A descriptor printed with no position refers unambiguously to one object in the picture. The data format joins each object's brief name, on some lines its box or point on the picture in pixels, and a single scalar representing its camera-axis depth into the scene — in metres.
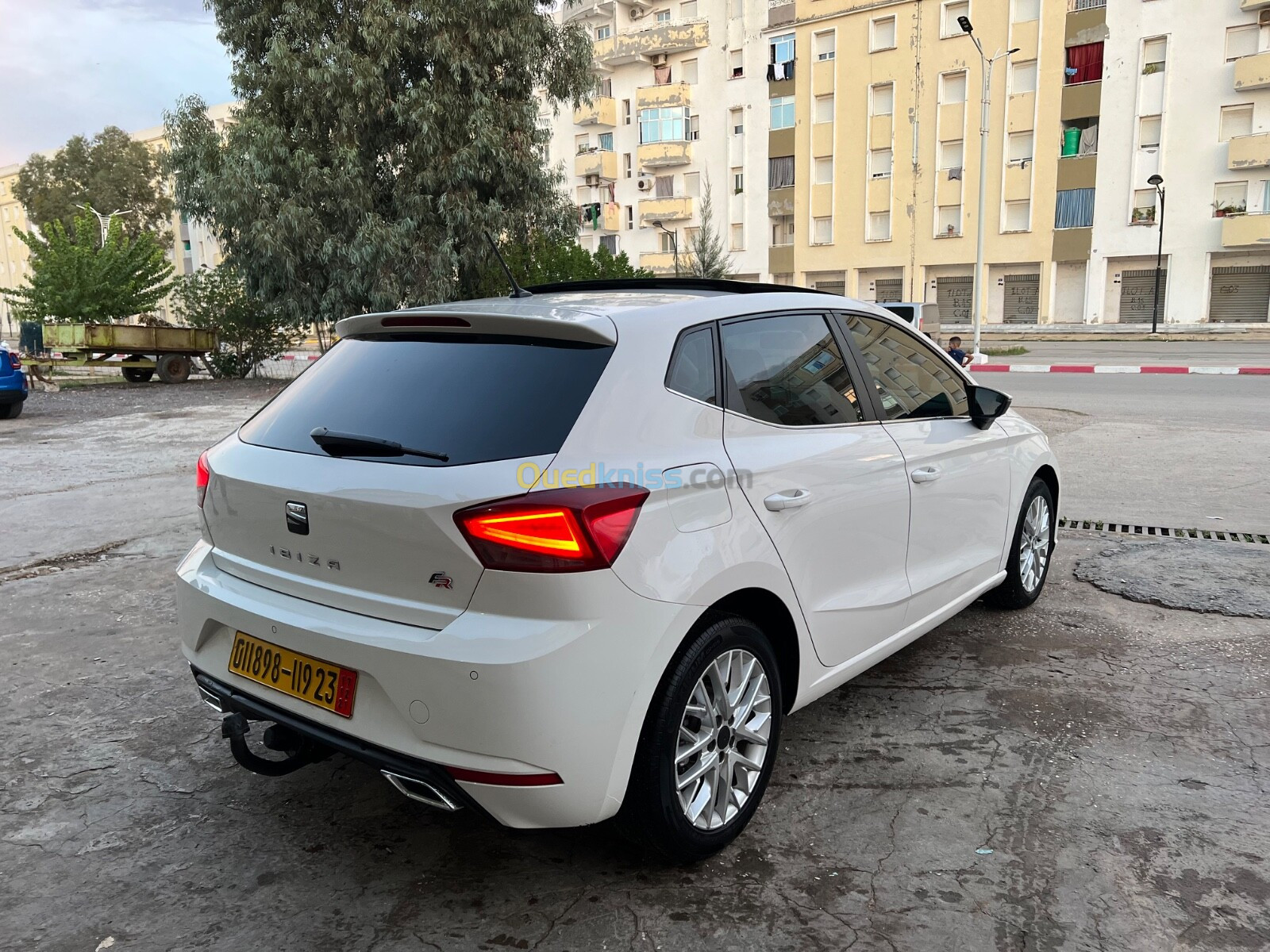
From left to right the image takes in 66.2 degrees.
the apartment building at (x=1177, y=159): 38.94
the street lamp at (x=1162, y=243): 39.97
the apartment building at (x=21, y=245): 73.00
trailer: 24.14
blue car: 15.23
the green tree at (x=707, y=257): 42.00
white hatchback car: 2.38
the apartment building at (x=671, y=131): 52.72
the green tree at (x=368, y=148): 19.28
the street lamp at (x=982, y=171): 28.30
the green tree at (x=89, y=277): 26.12
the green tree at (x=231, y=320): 24.14
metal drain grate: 6.33
